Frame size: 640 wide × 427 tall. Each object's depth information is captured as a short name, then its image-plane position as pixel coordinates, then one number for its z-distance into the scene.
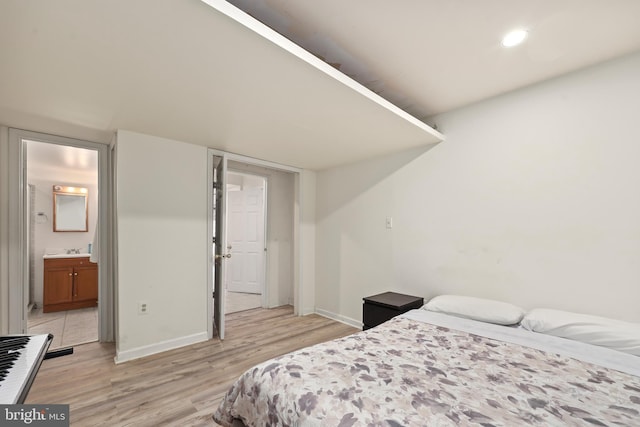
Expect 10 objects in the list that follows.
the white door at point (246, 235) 5.14
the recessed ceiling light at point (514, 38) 1.67
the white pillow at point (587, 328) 1.60
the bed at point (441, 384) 1.05
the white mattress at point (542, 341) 1.47
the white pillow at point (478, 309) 2.08
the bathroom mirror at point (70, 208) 4.55
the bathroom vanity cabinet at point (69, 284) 4.02
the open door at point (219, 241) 3.22
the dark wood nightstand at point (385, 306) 2.61
